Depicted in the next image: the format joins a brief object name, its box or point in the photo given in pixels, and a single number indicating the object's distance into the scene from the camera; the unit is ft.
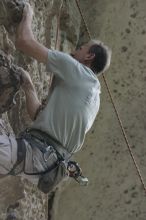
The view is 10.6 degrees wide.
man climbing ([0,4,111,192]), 13.66
